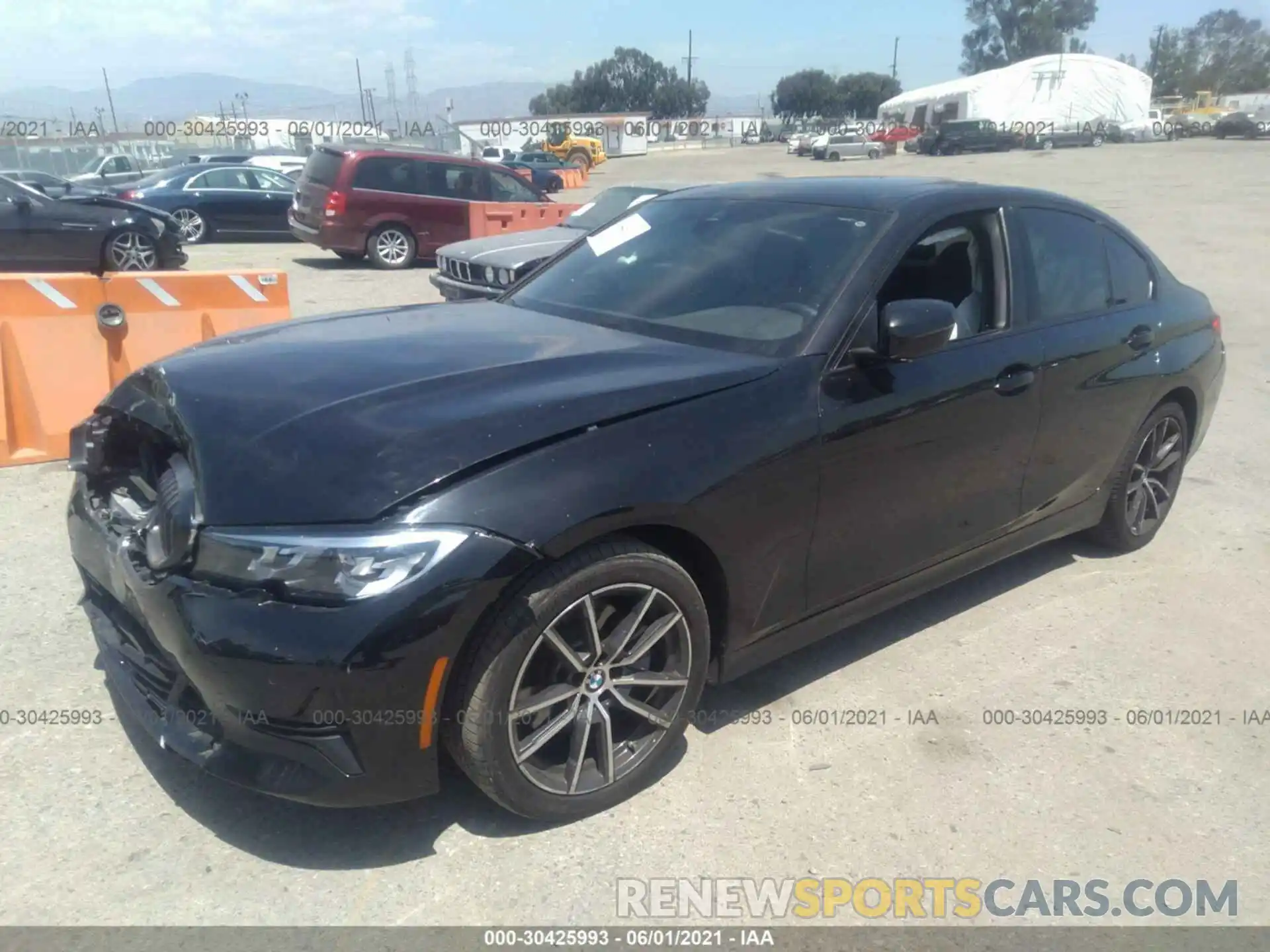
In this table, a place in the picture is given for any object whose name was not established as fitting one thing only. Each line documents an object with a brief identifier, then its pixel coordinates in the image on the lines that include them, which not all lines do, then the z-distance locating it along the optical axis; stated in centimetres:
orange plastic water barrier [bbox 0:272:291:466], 562
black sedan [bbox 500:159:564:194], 3222
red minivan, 1451
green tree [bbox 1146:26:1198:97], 11075
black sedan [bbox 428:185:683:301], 920
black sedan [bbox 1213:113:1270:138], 6297
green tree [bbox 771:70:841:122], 10994
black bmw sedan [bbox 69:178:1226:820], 244
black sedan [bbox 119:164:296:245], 1703
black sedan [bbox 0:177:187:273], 1259
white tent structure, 6900
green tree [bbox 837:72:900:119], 10994
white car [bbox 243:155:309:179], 2572
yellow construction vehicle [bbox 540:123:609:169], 5084
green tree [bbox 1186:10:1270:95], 10738
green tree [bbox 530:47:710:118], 12025
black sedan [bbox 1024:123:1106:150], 5950
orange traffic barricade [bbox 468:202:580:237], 1509
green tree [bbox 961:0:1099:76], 10722
